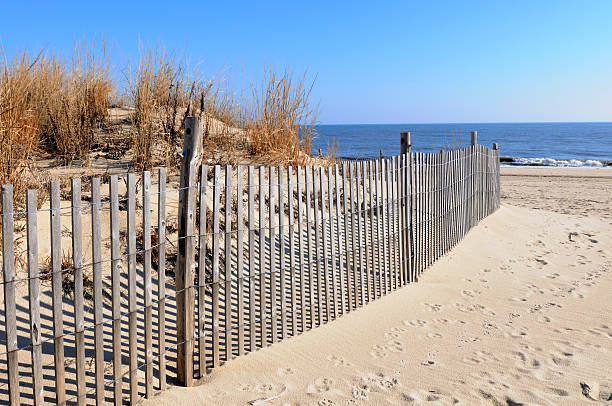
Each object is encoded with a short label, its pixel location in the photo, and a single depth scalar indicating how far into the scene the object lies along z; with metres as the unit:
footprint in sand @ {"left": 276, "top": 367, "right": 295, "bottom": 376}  3.55
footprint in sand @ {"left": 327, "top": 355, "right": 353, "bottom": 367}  3.71
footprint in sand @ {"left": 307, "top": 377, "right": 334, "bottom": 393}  3.32
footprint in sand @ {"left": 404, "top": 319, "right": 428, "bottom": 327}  4.50
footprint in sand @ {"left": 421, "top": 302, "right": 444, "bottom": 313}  4.89
